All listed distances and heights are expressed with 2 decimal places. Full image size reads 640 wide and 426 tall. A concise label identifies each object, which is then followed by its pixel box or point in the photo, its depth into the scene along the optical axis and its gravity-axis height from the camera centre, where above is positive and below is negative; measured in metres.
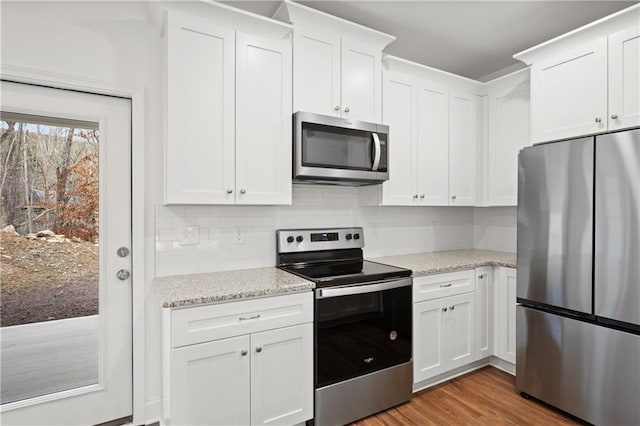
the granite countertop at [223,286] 1.71 -0.43
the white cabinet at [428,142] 2.74 +0.56
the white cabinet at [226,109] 1.94 +0.59
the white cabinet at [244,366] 1.68 -0.81
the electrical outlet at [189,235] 2.24 -0.17
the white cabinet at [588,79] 2.08 +0.85
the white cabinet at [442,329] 2.45 -0.89
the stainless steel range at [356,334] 2.03 -0.78
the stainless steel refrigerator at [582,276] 1.91 -0.41
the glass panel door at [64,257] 1.90 -0.28
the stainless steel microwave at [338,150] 2.23 +0.40
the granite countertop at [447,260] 2.54 -0.42
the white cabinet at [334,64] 2.25 +0.99
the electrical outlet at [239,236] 2.40 -0.19
